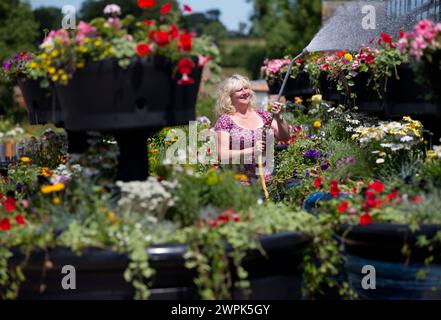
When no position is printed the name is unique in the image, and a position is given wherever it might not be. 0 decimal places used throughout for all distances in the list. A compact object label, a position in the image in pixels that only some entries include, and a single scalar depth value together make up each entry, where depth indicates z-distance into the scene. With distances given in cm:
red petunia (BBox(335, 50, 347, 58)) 1174
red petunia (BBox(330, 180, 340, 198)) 704
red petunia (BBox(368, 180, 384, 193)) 678
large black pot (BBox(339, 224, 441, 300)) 625
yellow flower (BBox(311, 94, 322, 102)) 1344
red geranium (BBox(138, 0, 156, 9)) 623
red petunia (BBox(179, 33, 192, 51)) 615
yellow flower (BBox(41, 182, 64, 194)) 656
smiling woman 1012
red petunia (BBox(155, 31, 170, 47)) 610
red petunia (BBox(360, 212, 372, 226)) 637
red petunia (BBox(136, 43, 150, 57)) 606
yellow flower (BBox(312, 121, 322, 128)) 1369
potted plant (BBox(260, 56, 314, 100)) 1537
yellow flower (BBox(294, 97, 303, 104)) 1638
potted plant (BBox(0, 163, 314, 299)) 578
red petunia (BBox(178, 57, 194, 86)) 604
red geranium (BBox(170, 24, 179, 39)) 620
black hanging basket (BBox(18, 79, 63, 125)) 854
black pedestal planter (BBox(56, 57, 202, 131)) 609
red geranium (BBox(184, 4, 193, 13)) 639
